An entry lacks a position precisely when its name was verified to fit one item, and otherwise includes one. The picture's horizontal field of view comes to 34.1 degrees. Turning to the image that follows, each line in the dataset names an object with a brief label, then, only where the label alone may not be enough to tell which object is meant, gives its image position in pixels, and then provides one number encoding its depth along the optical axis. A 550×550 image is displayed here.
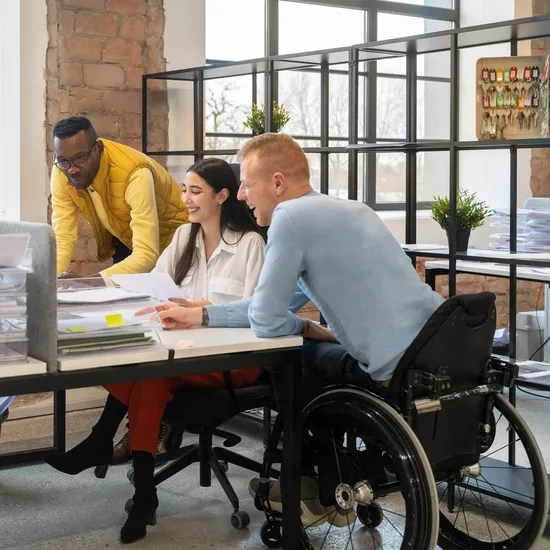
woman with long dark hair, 2.48
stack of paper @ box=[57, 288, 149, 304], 2.20
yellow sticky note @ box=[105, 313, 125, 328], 1.97
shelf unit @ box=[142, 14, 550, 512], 2.68
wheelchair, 1.94
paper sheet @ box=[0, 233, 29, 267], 1.73
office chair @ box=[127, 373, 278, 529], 2.50
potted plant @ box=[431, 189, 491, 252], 2.82
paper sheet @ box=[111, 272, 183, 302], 2.41
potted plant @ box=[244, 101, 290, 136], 3.74
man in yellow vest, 3.16
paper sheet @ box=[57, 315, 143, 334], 1.92
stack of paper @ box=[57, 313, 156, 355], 1.89
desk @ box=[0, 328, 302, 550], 1.85
